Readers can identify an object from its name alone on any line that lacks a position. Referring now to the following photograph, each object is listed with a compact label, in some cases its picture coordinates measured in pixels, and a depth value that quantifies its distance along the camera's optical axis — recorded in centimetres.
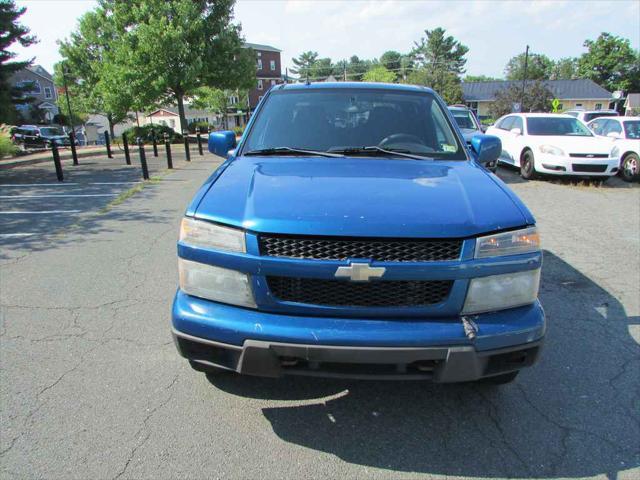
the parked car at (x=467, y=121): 1325
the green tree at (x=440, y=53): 9403
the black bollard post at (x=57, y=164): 1067
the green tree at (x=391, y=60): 12226
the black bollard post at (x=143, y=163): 1082
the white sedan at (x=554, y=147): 1089
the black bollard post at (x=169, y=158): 1334
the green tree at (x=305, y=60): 13338
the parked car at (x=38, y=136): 2991
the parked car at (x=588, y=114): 1991
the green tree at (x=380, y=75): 8812
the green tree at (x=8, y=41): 1965
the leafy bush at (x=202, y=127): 5094
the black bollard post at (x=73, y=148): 1384
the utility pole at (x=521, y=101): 4642
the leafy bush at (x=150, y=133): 2812
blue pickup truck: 204
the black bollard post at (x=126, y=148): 1396
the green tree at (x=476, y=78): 14002
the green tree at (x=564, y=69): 10474
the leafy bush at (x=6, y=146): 1731
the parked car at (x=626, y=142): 1166
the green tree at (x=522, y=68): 7925
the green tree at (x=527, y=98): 4721
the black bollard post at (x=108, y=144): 1560
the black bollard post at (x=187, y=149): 1572
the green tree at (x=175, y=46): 2445
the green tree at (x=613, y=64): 8050
